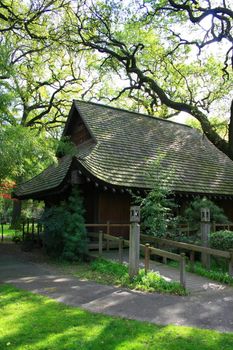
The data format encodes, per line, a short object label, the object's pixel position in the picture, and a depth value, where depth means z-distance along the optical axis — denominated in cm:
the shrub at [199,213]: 1523
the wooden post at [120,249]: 1097
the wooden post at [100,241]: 1247
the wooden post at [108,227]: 1435
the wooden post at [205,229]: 1186
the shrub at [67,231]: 1279
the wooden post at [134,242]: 965
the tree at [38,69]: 1062
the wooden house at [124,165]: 1523
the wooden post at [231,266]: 1002
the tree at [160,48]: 1777
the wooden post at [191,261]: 1121
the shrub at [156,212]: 1298
